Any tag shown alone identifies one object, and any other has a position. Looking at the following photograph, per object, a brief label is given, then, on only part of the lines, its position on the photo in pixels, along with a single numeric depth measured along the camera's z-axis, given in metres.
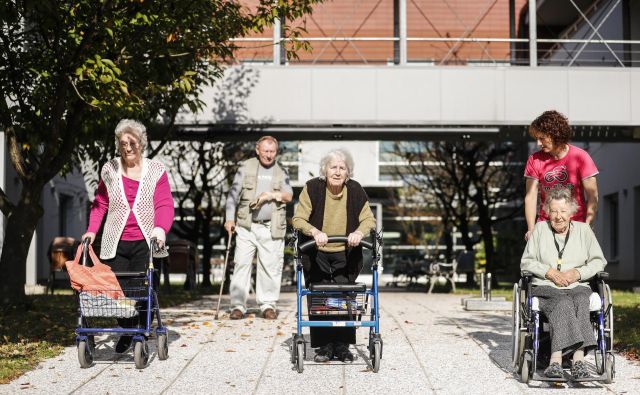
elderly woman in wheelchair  5.66
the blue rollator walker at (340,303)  6.14
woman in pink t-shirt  6.47
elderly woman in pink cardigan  6.61
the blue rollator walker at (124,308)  6.20
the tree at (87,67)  9.50
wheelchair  5.65
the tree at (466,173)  24.94
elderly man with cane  9.45
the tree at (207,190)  22.06
